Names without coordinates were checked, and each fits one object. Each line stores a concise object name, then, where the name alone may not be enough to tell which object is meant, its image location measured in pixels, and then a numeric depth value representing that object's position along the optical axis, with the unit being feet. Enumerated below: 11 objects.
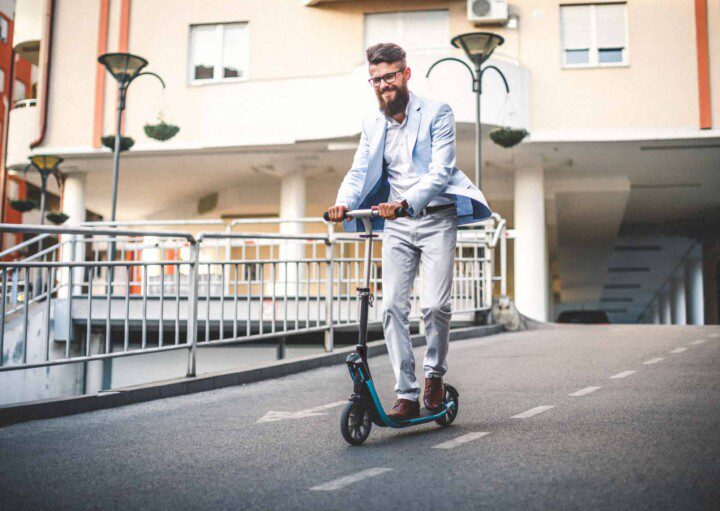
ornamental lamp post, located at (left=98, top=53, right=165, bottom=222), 47.29
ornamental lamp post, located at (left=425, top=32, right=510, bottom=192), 45.83
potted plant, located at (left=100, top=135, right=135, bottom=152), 59.77
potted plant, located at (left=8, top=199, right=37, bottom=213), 71.15
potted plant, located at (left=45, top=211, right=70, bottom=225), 68.47
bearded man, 15.87
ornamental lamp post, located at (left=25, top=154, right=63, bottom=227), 65.67
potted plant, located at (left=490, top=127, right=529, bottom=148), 53.28
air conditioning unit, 67.10
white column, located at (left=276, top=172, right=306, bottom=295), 74.18
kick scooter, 14.88
